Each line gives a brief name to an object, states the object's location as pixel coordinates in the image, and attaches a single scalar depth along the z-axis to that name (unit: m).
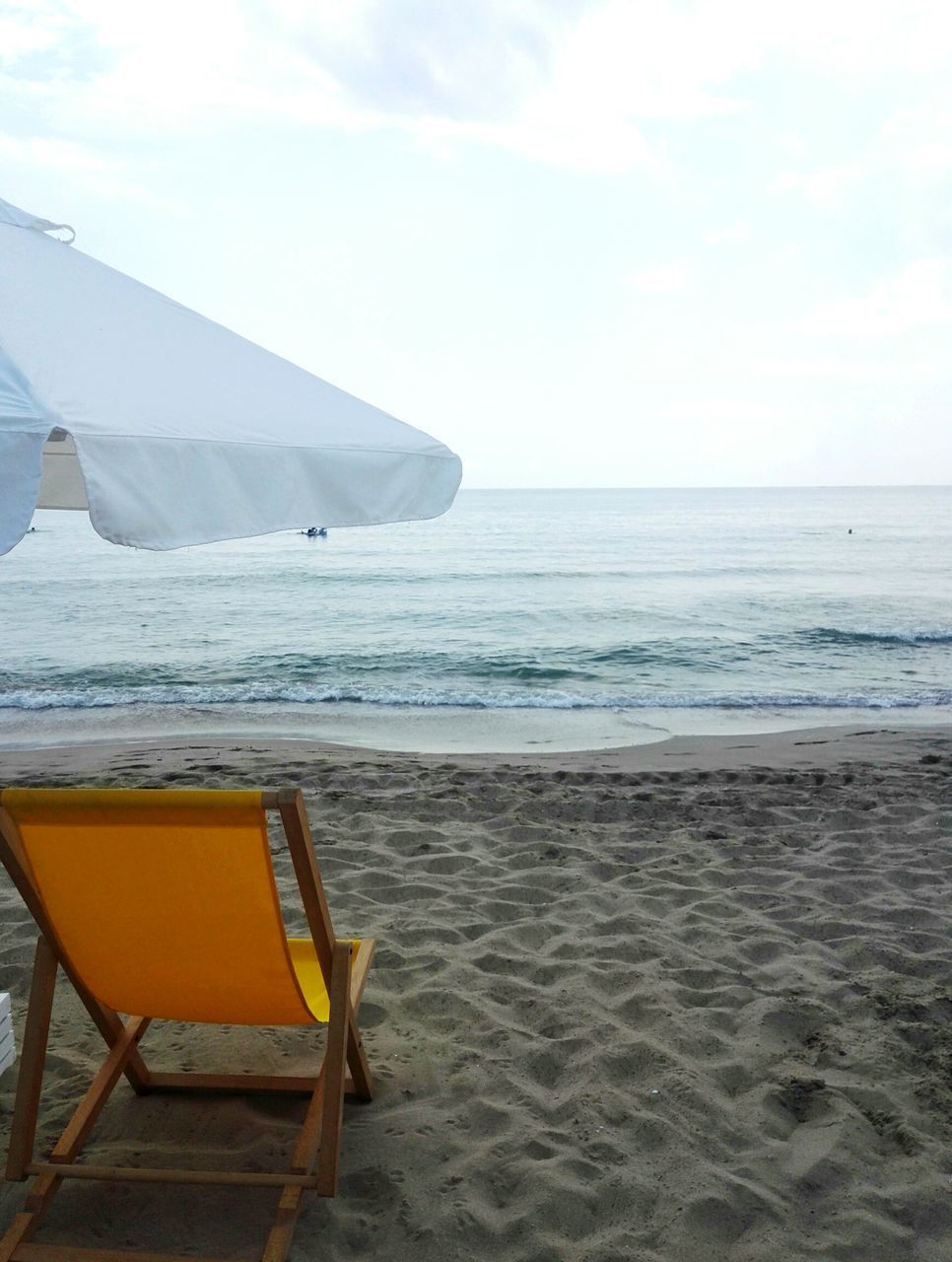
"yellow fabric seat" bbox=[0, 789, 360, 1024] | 1.98
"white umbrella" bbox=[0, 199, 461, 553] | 1.59
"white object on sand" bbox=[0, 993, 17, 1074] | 2.70
